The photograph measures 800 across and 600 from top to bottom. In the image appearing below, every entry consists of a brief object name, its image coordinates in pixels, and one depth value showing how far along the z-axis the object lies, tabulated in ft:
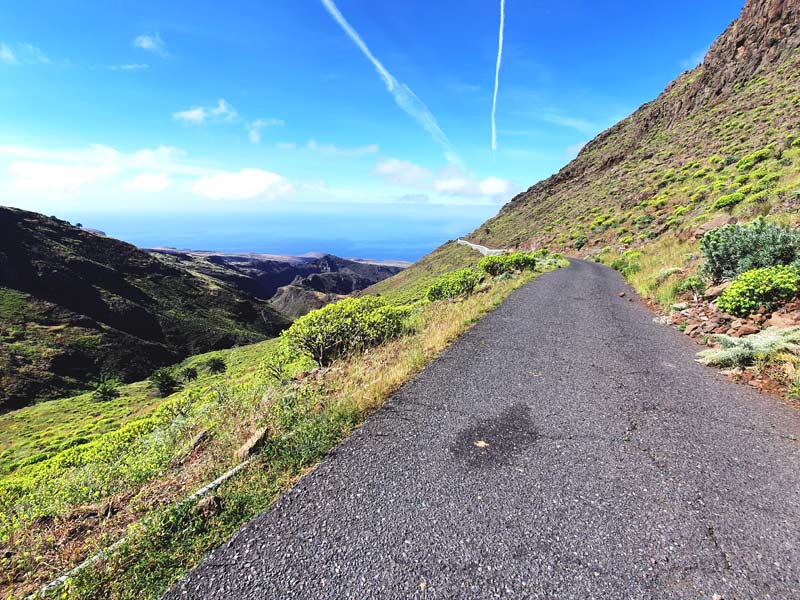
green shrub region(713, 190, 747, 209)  63.57
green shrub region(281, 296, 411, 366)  24.54
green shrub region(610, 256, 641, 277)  53.98
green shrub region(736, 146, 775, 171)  83.08
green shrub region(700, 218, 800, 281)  26.27
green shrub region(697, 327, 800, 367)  17.19
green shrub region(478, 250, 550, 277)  69.82
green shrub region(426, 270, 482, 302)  48.88
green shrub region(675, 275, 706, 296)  30.71
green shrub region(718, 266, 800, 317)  21.61
